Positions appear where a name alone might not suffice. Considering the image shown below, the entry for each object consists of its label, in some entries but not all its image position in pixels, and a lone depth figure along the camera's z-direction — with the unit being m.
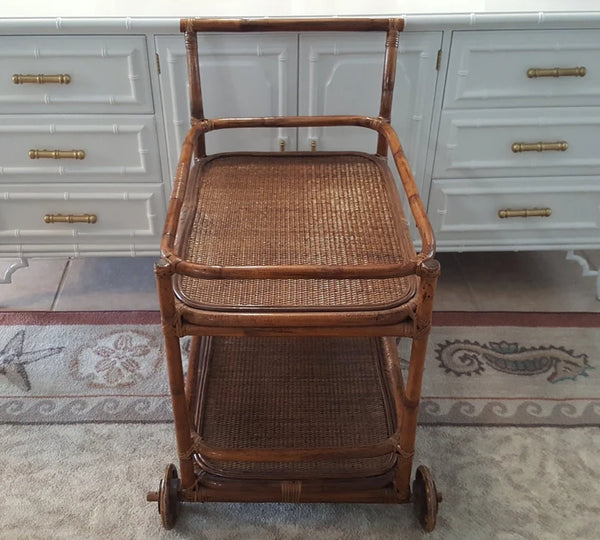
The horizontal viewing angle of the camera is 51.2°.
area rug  1.28
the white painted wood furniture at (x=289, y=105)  1.22
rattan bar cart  0.86
